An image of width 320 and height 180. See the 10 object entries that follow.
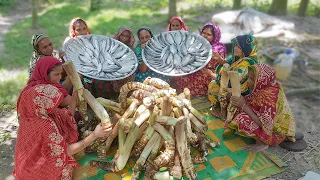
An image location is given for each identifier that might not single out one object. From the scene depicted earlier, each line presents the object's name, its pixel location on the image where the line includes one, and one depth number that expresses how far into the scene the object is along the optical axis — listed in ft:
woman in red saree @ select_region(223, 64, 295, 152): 11.85
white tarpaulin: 28.43
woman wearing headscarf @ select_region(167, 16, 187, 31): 16.35
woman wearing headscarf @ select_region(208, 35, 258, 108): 12.67
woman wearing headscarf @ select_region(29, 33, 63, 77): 12.45
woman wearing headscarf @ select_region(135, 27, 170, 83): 14.85
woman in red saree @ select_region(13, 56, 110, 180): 8.63
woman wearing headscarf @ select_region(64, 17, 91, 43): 14.75
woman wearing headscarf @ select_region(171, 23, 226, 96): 15.71
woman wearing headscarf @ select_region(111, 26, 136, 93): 15.07
